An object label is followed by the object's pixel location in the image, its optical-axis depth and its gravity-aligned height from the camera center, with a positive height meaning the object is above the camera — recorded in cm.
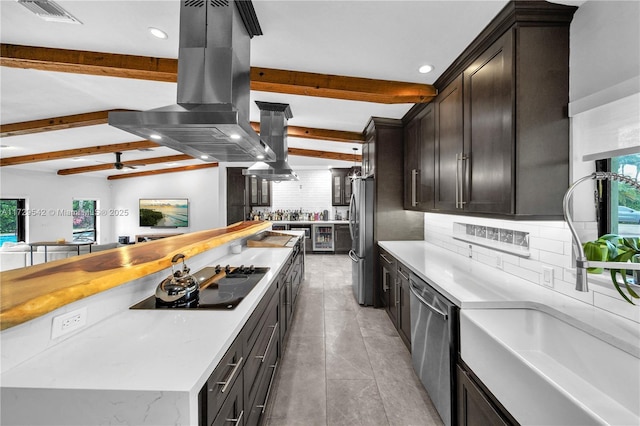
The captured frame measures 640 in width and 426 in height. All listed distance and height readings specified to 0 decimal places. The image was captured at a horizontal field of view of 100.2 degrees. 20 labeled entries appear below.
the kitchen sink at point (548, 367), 89 -65
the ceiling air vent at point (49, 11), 175 +139
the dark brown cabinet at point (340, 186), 811 +78
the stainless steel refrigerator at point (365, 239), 380 -39
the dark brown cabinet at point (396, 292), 258 -91
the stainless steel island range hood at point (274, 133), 378 +114
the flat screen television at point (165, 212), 885 -3
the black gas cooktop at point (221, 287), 144 -50
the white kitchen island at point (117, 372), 78 -52
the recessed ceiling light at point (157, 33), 206 +140
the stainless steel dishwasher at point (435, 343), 161 -90
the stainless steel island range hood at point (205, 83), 157 +84
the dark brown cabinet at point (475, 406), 114 -93
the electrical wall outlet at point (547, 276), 165 -40
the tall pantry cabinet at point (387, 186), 379 +37
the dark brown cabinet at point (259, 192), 804 +59
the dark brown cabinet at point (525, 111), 158 +62
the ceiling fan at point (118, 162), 614 +114
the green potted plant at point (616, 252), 117 -18
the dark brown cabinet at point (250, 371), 98 -79
